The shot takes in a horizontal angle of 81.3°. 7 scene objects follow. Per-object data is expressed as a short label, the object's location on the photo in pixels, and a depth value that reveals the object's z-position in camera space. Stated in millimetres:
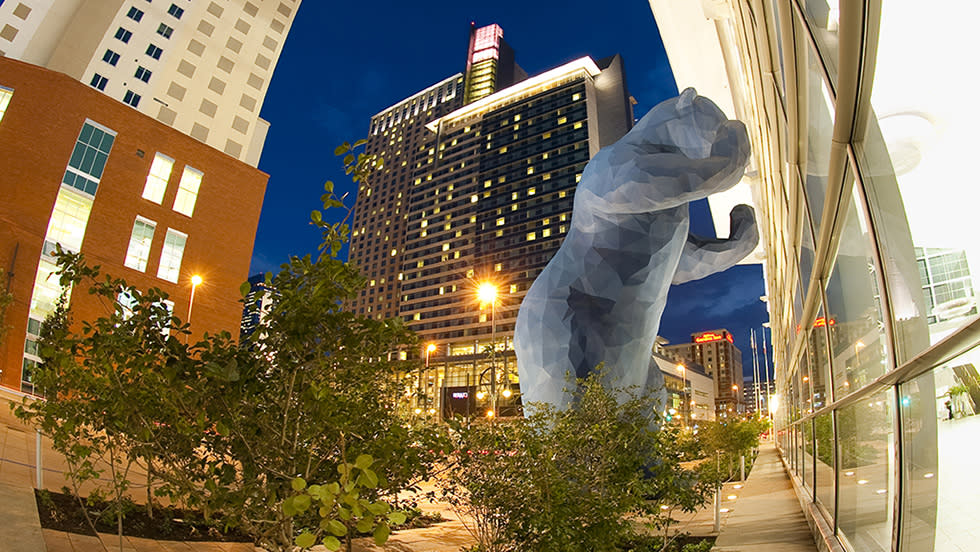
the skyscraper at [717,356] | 157375
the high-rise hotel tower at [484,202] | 100938
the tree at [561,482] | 4762
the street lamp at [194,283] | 28053
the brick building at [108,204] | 24328
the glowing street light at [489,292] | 22244
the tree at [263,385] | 2742
